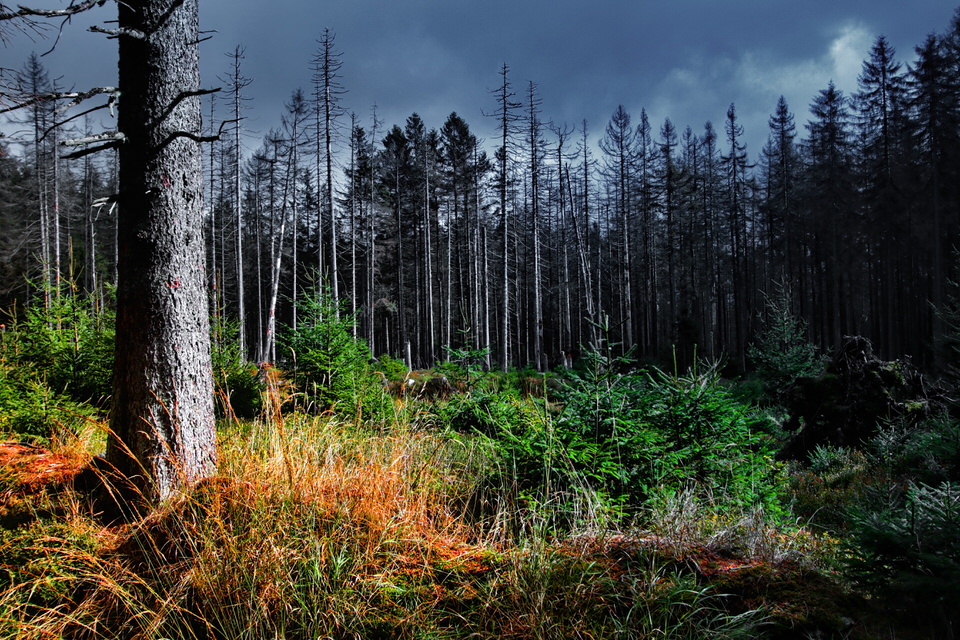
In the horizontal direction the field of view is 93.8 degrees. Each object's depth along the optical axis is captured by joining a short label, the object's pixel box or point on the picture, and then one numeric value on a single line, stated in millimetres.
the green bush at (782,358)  11359
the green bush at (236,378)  7543
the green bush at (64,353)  6538
